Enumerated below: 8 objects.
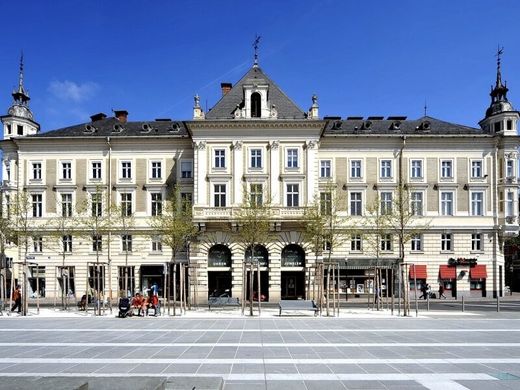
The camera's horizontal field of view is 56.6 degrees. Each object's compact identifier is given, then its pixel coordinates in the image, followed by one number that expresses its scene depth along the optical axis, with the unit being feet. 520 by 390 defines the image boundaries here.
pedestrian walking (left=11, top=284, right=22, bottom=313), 95.55
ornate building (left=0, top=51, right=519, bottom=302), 144.15
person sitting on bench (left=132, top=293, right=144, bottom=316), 89.39
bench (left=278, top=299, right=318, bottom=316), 87.25
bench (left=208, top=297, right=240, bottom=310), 101.60
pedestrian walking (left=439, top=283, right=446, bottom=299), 146.36
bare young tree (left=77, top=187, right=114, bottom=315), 129.59
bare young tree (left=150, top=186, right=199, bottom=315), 117.91
